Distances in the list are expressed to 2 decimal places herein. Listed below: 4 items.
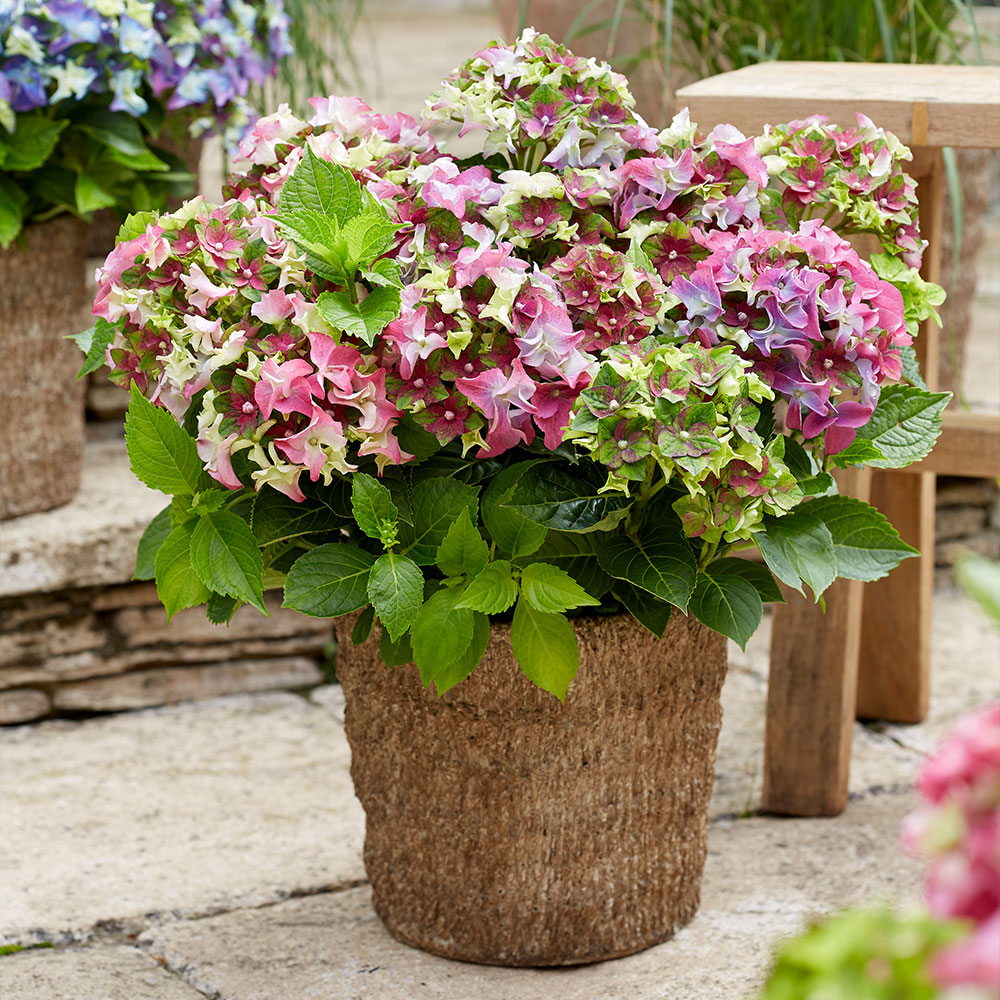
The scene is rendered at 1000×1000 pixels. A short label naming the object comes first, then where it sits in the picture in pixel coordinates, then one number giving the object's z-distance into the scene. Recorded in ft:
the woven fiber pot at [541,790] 8.75
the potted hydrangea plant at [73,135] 10.16
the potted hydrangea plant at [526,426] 8.30
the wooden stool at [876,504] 9.18
